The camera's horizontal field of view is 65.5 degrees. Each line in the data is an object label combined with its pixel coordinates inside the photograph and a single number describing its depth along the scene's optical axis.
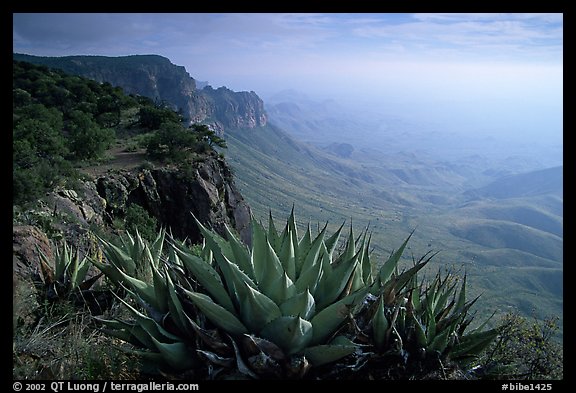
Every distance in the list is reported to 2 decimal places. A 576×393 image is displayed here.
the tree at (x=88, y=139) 20.48
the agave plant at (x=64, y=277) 4.23
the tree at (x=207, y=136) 27.05
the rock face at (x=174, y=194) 18.56
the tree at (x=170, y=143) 22.48
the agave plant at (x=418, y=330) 2.61
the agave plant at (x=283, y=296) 2.45
